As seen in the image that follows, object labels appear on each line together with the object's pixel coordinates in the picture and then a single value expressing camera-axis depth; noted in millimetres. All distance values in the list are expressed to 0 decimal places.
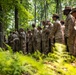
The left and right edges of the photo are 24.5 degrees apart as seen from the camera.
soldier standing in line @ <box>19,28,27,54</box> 10953
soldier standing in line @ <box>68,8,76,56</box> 5532
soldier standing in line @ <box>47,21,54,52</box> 8216
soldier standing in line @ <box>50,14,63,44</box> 6199
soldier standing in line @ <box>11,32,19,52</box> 11356
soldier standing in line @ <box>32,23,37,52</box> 9749
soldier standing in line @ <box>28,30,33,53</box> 10711
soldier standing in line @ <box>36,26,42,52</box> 9512
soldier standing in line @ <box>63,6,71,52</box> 5500
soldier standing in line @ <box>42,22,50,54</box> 8333
